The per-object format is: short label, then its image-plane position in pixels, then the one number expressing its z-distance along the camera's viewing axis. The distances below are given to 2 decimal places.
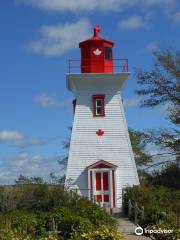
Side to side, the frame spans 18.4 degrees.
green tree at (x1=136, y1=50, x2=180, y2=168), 34.94
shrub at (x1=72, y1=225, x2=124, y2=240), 14.63
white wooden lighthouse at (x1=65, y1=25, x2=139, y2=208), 31.81
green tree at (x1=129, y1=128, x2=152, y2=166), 36.78
